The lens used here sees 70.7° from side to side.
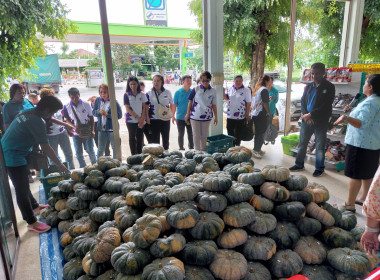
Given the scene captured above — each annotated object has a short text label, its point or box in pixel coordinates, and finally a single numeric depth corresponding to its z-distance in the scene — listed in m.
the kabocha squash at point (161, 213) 1.85
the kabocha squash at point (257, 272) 1.69
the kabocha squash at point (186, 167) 2.64
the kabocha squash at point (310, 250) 1.87
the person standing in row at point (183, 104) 5.08
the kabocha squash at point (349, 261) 1.76
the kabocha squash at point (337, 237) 1.96
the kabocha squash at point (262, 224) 1.89
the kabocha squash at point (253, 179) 2.20
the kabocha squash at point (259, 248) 1.77
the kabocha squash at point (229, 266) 1.65
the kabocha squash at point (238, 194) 2.01
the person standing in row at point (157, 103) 4.70
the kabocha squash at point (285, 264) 1.75
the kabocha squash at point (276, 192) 2.09
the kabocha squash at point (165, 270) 1.50
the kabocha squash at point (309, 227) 2.01
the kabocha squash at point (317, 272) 1.80
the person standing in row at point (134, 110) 4.47
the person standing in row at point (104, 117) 4.54
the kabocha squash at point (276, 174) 2.21
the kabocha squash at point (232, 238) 1.81
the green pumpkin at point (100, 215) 2.23
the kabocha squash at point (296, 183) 2.22
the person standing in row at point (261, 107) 4.85
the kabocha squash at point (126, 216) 2.00
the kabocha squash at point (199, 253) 1.67
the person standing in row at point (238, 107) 4.95
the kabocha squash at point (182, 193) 1.94
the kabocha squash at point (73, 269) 1.95
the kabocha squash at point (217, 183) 2.03
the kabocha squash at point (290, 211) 2.00
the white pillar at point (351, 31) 6.07
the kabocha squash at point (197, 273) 1.60
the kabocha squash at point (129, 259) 1.62
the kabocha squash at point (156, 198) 2.01
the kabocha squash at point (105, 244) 1.80
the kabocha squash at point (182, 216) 1.77
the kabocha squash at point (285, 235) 1.91
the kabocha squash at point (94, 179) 2.59
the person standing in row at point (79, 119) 4.39
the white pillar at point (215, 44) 5.07
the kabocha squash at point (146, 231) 1.68
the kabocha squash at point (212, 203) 1.93
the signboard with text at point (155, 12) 7.38
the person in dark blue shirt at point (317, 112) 3.88
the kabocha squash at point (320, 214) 2.08
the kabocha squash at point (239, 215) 1.85
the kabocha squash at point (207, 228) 1.80
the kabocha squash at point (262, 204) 2.04
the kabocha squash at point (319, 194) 2.23
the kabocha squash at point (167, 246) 1.64
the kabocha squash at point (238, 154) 2.73
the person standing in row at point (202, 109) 4.68
